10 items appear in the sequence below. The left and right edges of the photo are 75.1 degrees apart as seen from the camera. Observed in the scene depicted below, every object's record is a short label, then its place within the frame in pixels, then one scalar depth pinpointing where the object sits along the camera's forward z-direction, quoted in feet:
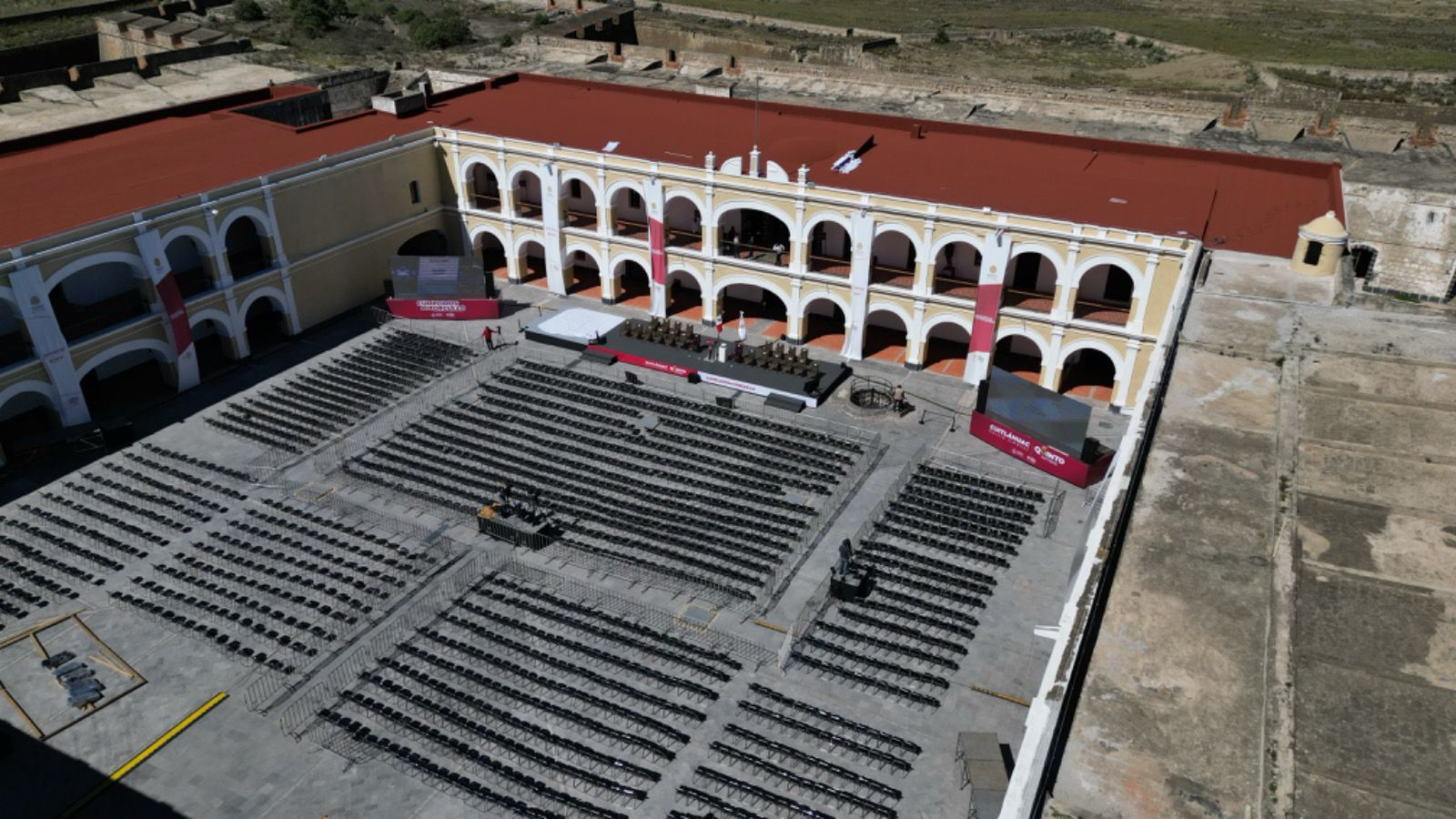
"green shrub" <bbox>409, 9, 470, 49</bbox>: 270.46
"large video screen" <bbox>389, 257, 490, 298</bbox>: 169.89
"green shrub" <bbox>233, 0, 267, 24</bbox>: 282.97
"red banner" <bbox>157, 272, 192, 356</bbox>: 140.46
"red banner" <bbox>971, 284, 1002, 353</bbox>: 144.66
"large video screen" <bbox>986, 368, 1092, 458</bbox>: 125.18
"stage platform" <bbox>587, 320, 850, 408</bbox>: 147.54
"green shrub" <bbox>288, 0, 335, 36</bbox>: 273.33
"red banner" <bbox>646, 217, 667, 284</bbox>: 164.77
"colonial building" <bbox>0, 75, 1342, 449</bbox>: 135.64
